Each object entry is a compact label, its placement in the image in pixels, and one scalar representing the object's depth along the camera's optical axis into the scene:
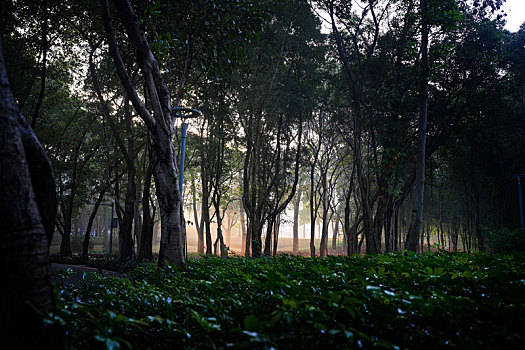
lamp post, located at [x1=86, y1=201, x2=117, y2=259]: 15.99
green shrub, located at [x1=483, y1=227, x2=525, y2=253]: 9.61
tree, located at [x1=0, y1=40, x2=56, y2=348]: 1.68
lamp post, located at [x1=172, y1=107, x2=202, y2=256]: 10.18
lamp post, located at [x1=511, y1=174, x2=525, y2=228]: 14.09
